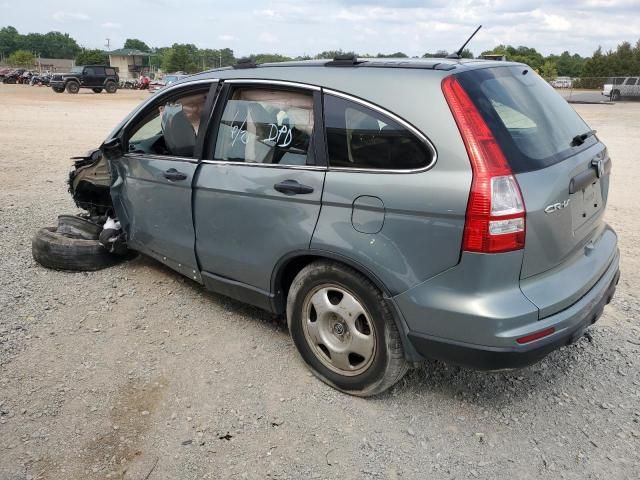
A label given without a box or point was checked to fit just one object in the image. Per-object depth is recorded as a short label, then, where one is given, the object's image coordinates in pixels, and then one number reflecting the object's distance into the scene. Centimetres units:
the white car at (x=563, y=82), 4292
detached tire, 486
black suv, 3881
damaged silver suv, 254
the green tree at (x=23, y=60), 9476
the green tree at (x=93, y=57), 8612
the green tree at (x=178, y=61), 8412
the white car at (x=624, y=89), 3516
